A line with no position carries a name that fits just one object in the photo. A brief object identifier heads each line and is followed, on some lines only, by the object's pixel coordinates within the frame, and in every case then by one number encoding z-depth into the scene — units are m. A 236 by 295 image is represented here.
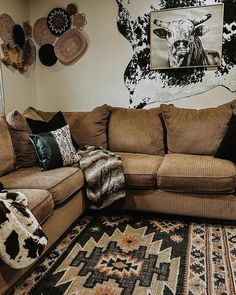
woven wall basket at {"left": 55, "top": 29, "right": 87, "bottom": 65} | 3.61
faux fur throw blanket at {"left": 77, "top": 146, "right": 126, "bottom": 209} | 2.57
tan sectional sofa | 2.17
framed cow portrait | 3.21
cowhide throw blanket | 1.50
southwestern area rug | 1.77
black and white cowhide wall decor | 3.21
